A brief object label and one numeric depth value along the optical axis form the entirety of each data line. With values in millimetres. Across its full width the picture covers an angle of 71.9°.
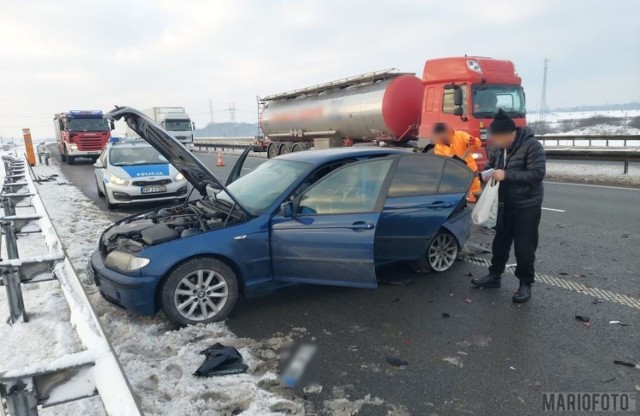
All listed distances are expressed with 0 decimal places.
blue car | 3781
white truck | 31719
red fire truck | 22391
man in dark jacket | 4121
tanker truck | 10773
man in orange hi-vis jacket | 7383
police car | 9250
